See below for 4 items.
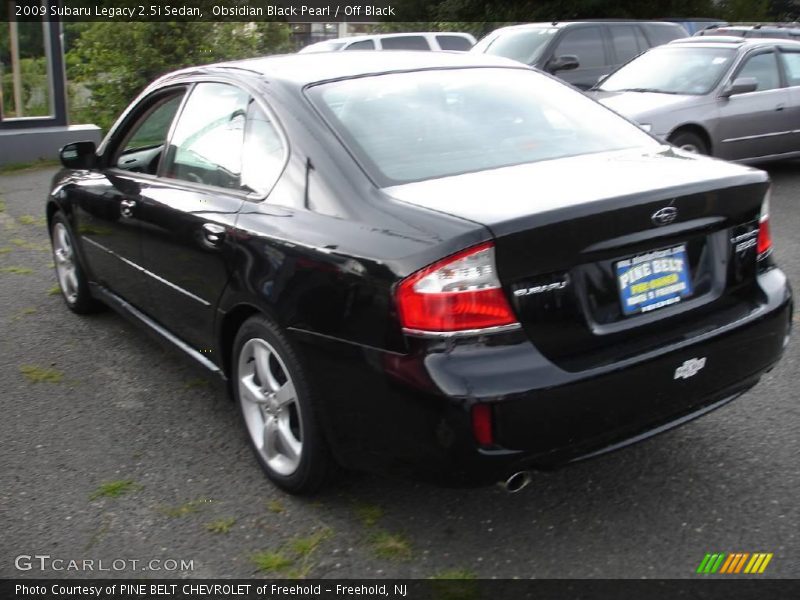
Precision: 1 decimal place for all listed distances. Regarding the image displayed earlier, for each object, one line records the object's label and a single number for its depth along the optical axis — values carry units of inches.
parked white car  720.3
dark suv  538.9
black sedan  107.5
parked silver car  363.9
